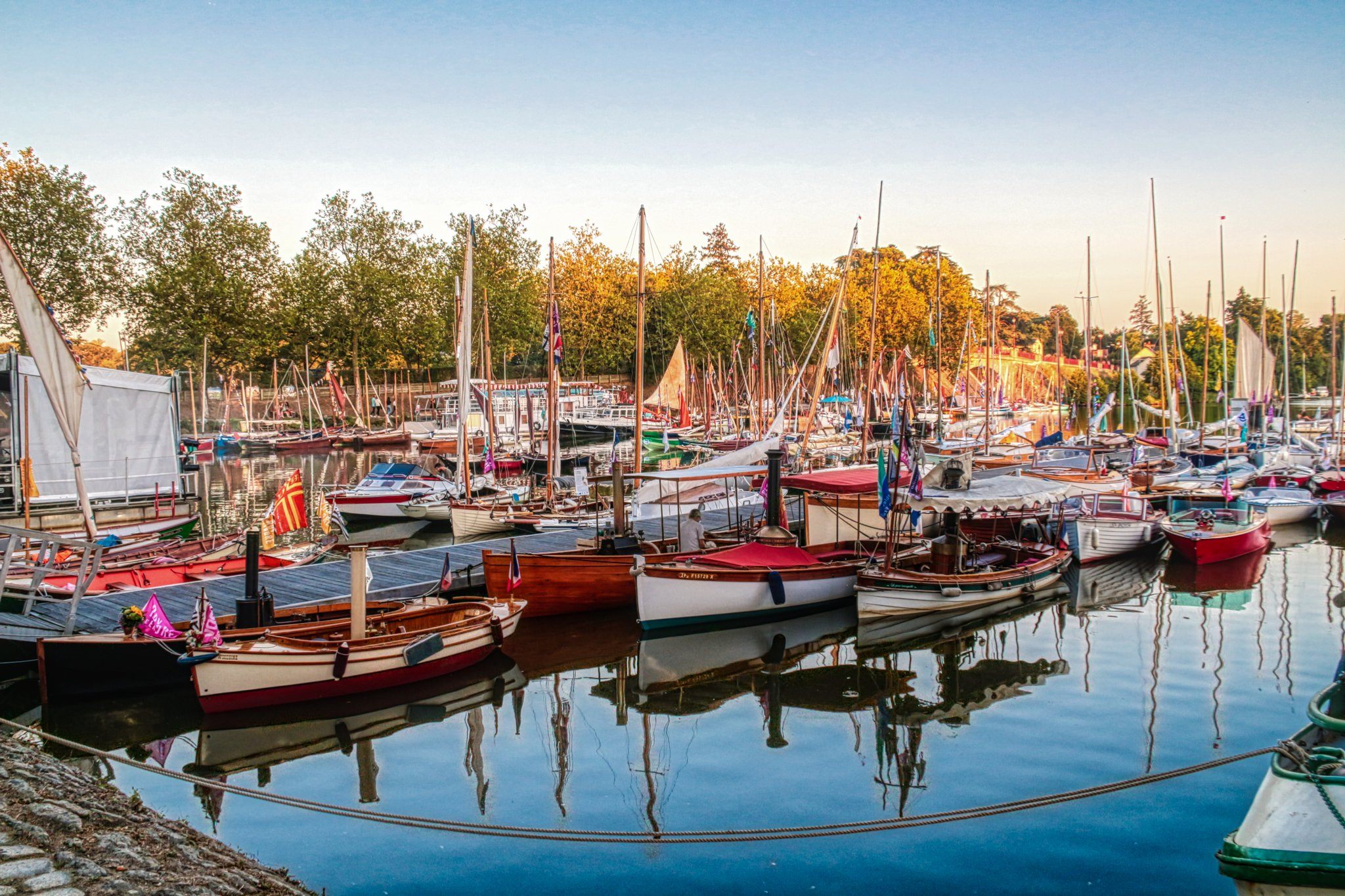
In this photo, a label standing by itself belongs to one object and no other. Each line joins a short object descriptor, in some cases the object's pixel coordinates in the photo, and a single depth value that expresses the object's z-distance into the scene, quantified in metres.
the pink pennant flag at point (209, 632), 13.61
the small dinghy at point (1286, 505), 31.66
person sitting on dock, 21.81
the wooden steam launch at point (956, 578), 19.09
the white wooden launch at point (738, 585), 18.50
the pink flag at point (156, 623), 13.70
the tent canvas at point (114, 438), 27.58
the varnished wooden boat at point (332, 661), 13.66
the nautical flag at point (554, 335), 27.30
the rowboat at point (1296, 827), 7.64
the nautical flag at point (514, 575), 17.77
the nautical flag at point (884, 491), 18.78
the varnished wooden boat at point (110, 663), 14.16
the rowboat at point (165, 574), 18.14
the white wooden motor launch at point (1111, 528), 25.44
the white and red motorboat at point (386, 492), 34.62
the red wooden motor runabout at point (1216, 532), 25.44
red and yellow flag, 18.88
